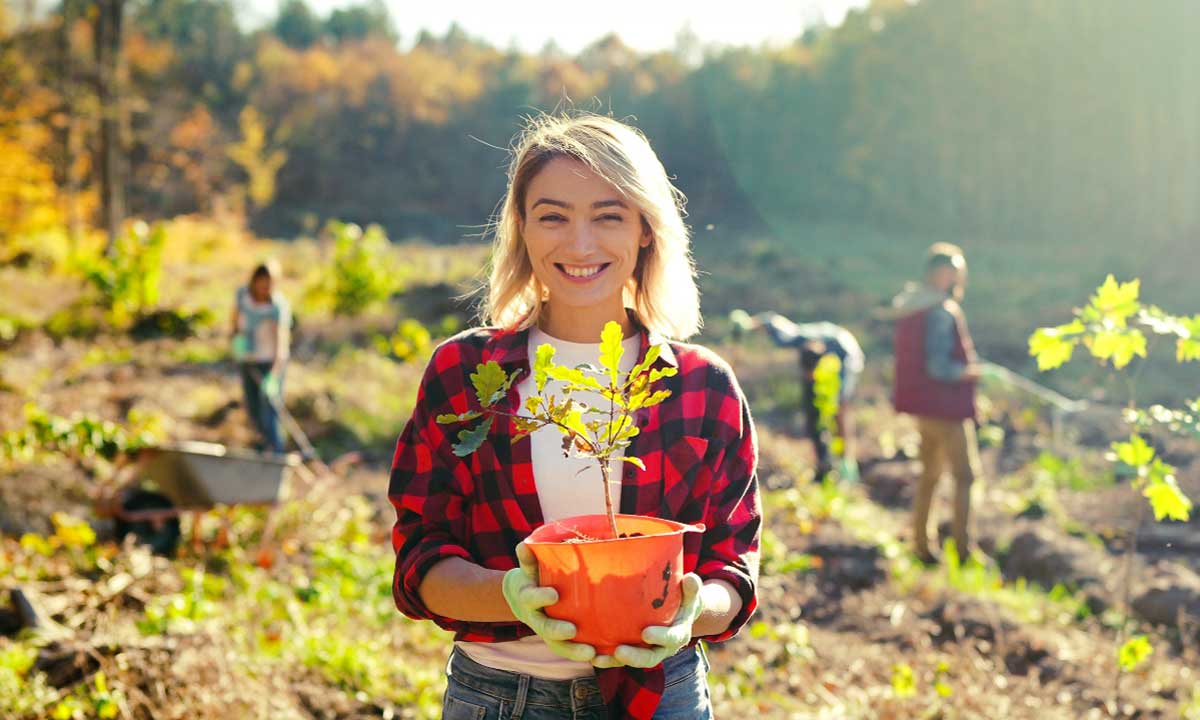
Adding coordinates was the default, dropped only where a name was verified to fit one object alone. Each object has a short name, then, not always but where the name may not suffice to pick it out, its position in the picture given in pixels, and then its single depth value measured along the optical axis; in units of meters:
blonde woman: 1.54
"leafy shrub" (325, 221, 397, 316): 12.66
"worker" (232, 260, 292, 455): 6.95
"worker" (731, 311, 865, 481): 7.31
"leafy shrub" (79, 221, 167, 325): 12.18
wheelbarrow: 4.66
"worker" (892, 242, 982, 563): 5.34
